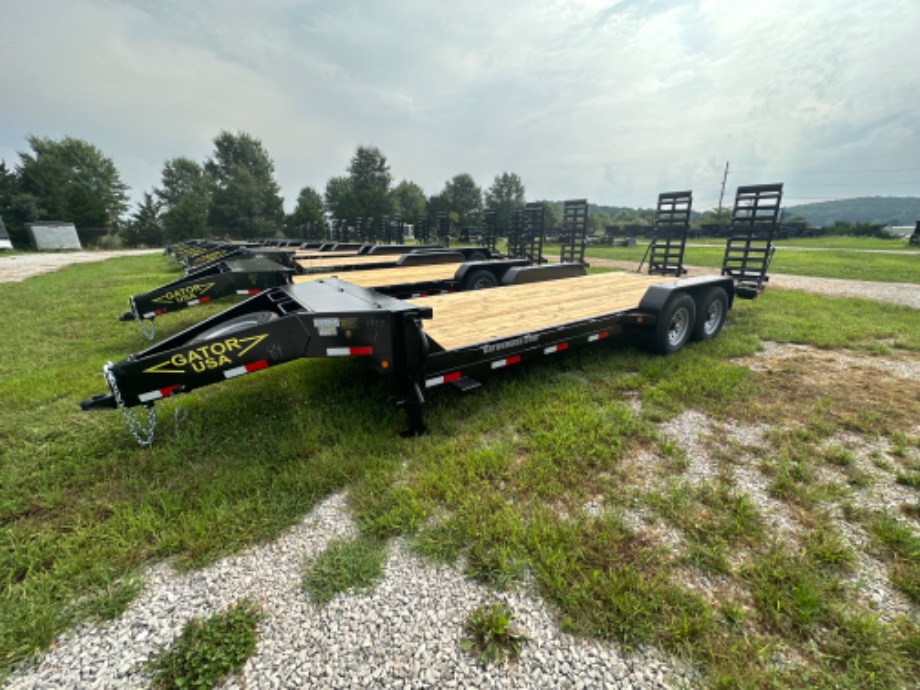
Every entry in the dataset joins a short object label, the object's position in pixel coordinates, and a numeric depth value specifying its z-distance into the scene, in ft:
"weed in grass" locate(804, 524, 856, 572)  7.18
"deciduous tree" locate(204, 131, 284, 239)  147.64
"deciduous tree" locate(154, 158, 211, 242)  190.23
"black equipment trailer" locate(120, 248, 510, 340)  17.85
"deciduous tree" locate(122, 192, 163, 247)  132.57
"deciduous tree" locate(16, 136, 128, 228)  128.26
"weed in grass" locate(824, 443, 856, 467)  10.03
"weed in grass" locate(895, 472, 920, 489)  9.20
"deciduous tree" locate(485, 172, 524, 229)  191.83
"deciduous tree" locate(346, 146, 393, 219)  179.42
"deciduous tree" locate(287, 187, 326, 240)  141.18
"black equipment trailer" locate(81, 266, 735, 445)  8.84
